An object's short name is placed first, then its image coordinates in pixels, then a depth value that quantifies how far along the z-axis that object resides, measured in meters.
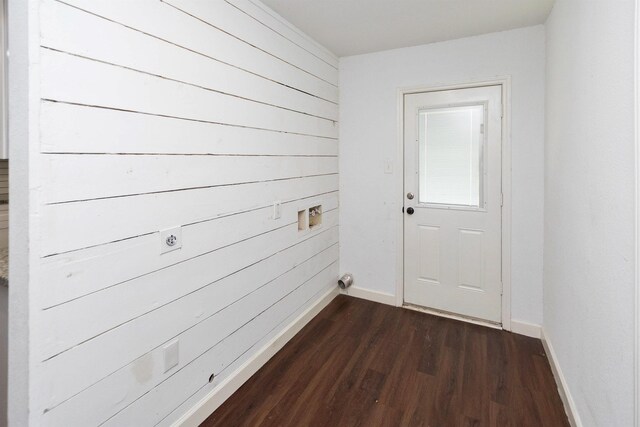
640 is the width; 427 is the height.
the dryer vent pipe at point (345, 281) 3.32
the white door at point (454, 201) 2.75
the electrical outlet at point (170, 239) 1.53
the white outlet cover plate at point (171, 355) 1.57
